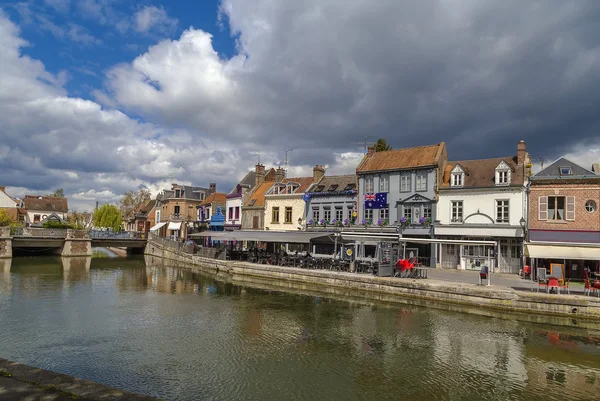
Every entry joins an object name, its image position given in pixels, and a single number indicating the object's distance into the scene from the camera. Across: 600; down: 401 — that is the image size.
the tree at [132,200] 78.50
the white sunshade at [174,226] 51.12
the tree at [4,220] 51.97
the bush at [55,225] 46.84
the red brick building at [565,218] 20.91
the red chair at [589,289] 16.67
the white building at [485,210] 23.88
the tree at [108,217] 61.94
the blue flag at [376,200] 29.56
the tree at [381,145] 38.43
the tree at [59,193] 87.41
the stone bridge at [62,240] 35.91
